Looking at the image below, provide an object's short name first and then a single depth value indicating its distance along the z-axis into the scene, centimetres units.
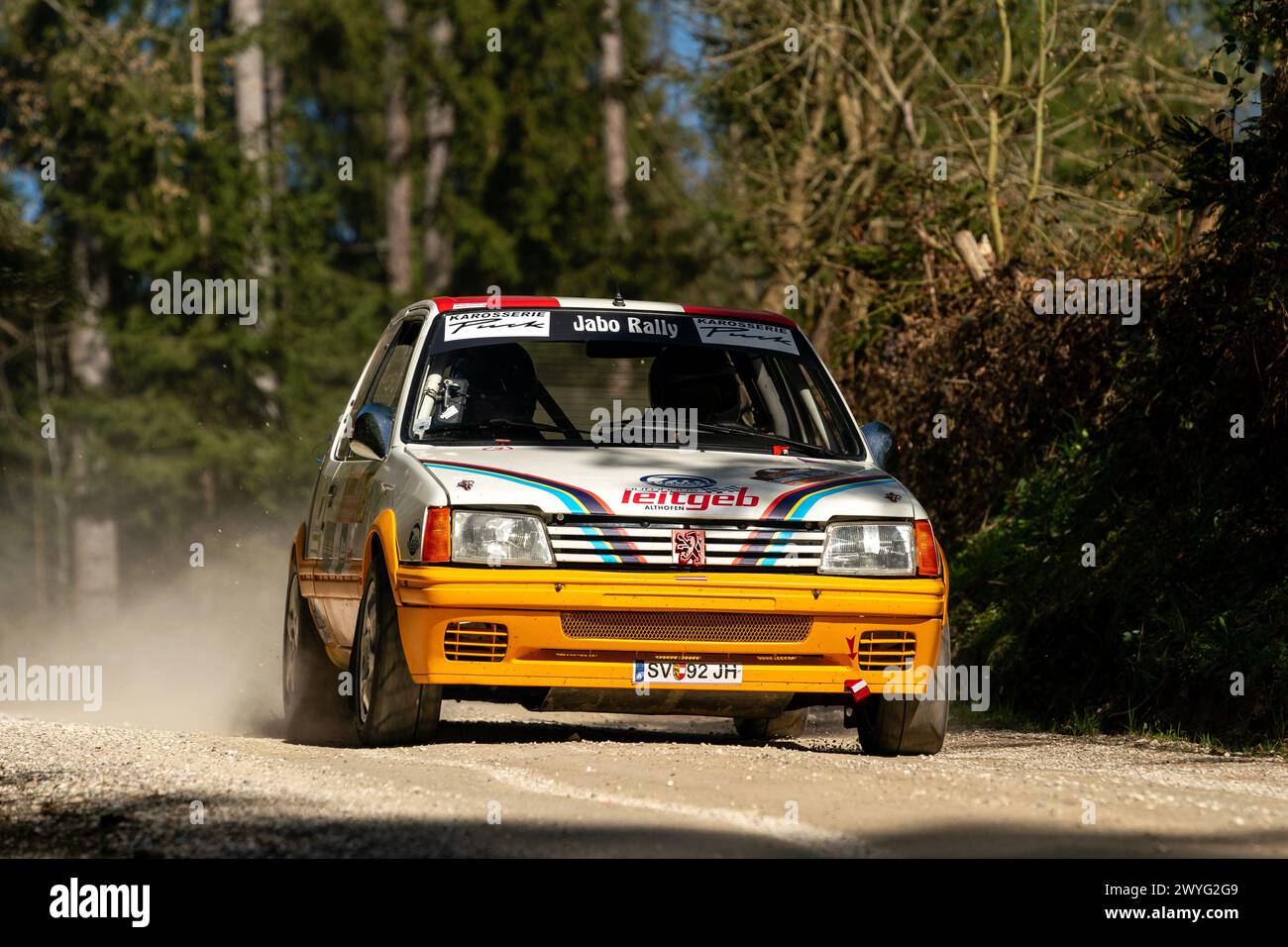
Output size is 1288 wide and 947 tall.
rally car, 1504
